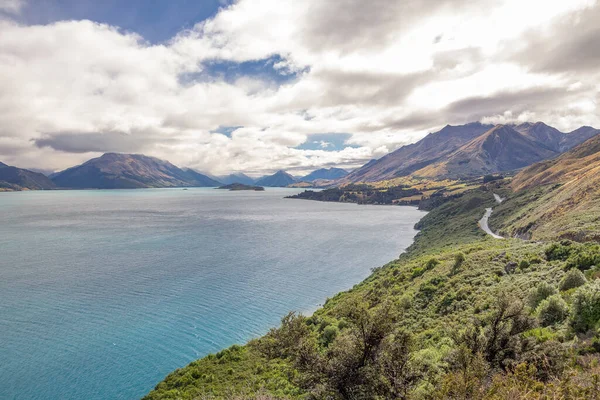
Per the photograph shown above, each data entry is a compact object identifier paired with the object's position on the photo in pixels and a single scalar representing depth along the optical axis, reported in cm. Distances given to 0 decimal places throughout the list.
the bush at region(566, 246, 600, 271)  3541
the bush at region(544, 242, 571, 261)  4169
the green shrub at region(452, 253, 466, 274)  5272
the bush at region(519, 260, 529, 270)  4345
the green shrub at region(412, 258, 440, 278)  5944
